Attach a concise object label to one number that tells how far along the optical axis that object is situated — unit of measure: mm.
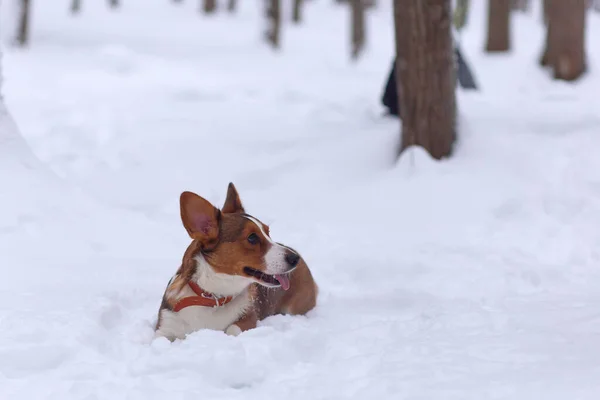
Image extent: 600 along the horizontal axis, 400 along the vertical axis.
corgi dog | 4625
